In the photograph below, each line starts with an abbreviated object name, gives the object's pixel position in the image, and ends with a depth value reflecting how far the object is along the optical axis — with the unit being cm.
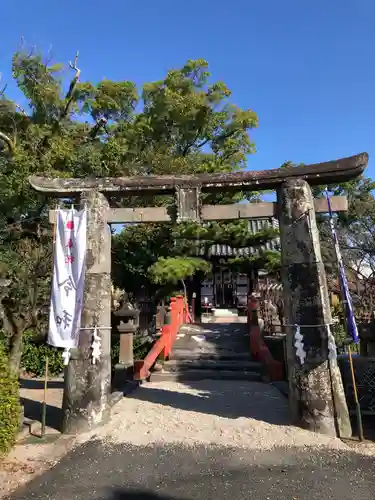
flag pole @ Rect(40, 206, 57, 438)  632
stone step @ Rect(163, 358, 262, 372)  1125
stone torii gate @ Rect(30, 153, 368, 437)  625
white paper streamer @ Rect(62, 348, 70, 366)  639
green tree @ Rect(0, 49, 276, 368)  1428
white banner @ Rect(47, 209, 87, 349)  648
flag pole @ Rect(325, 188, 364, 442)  606
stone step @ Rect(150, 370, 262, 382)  1062
